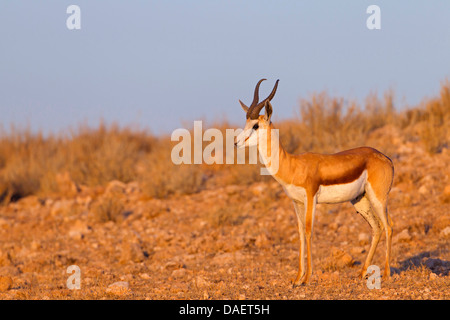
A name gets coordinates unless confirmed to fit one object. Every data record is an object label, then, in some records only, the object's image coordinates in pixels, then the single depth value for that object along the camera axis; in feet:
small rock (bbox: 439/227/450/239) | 31.71
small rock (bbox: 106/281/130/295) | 22.18
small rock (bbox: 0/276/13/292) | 24.97
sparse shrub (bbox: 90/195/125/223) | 40.47
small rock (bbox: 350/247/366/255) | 30.15
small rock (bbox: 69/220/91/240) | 37.68
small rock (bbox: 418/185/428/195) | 38.42
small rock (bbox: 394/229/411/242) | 31.37
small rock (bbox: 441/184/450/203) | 36.58
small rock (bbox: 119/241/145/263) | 32.22
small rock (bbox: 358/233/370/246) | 32.09
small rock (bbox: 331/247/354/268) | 27.32
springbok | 21.26
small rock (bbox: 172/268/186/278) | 27.26
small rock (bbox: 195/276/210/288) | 23.55
